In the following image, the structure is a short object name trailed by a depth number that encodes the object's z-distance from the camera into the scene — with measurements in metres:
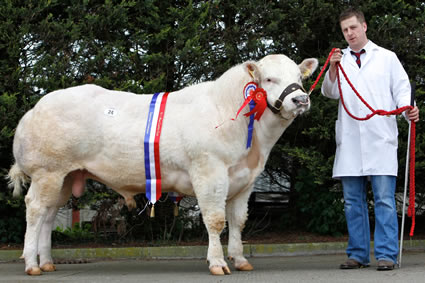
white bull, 5.52
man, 5.54
